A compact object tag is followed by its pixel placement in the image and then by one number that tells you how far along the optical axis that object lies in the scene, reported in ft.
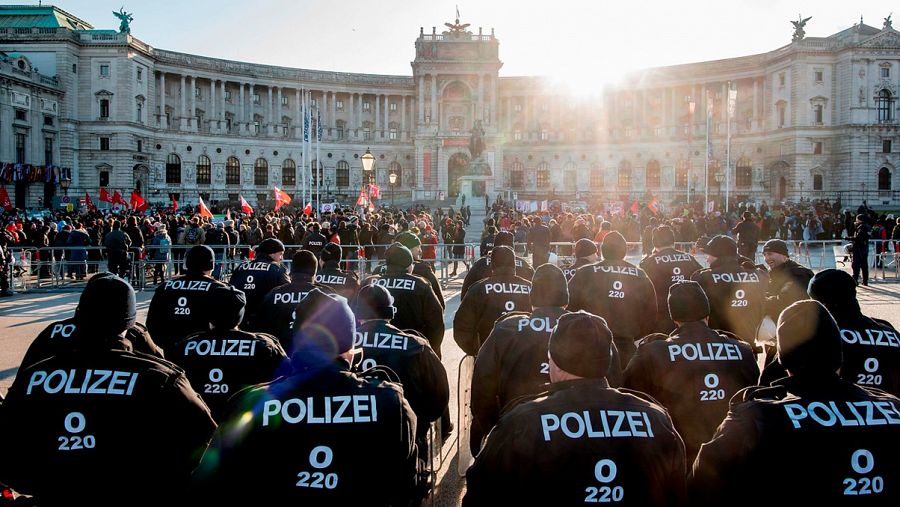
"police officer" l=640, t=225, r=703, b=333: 37.35
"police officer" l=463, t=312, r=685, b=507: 12.23
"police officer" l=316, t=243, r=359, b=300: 34.11
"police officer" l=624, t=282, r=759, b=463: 18.95
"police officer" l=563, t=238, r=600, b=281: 33.65
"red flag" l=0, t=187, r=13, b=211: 115.12
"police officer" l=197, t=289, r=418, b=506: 13.24
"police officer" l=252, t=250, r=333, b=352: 28.30
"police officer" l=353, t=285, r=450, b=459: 20.02
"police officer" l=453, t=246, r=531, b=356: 28.14
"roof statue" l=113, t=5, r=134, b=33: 250.16
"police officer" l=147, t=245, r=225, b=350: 27.30
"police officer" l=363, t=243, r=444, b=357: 28.32
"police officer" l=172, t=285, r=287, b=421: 19.97
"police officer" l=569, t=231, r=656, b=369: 28.45
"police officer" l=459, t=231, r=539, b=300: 36.27
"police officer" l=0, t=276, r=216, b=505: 14.60
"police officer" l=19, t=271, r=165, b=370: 20.83
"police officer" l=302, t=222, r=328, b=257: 54.75
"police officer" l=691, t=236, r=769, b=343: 31.81
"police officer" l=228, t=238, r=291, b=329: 35.68
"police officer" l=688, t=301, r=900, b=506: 12.71
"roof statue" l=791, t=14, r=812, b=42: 253.65
